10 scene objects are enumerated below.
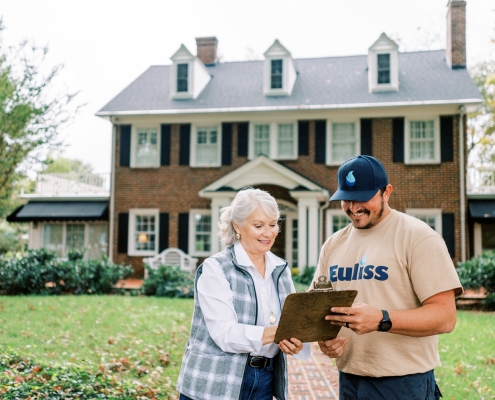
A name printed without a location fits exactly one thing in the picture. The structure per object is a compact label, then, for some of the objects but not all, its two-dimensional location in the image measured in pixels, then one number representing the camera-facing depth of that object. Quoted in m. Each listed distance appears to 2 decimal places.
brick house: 16.44
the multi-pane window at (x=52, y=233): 20.02
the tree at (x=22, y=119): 11.55
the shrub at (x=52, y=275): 13.31
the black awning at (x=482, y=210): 15.84
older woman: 2.54
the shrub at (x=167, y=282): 13.01
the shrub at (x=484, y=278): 11.78
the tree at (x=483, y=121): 26.23
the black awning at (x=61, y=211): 18.50
